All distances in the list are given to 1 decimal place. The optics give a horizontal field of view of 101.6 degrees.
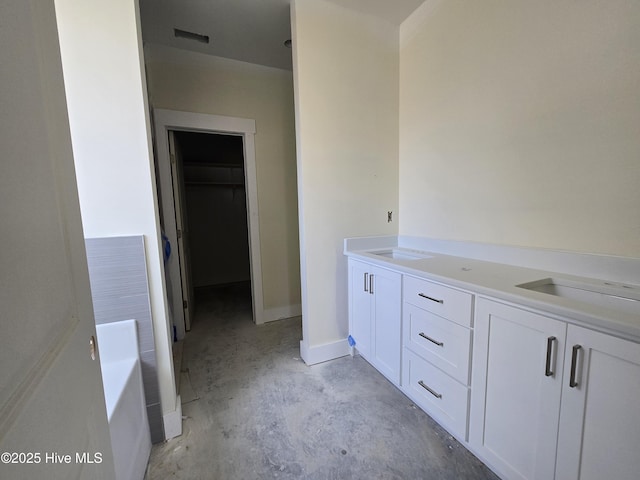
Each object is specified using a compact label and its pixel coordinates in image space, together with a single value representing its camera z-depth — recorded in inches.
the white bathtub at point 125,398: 38.3
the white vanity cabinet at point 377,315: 65.1
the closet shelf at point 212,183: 157.0
